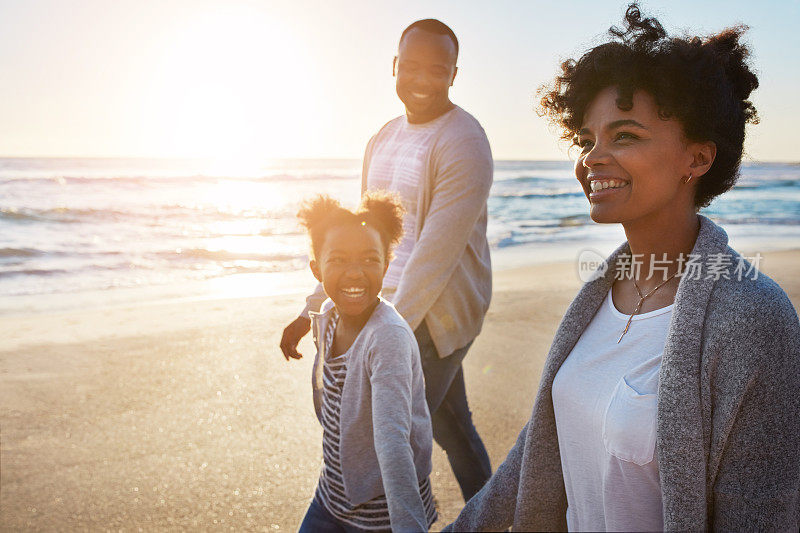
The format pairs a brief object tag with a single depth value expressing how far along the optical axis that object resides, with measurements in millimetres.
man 2863
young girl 2227
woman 1409
